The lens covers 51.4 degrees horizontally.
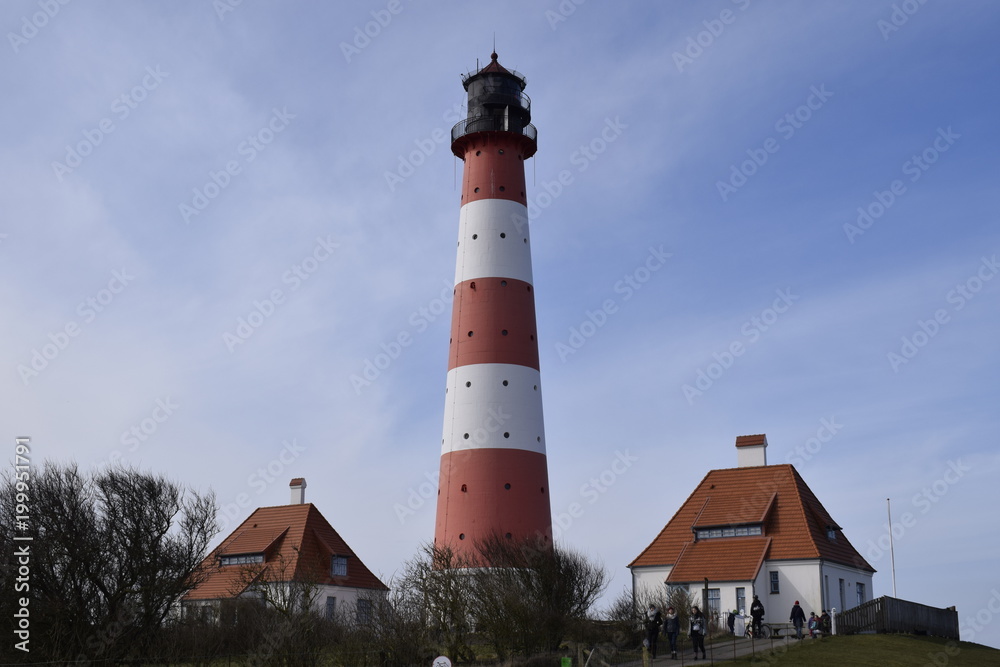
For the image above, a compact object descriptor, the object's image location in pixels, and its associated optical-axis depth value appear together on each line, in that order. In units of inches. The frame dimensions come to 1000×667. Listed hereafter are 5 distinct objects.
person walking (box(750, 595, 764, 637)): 1325.0
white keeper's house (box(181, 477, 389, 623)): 1803.6
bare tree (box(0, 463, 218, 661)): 1049.5
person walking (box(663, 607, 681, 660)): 1111.0
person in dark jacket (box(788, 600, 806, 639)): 1299.2
